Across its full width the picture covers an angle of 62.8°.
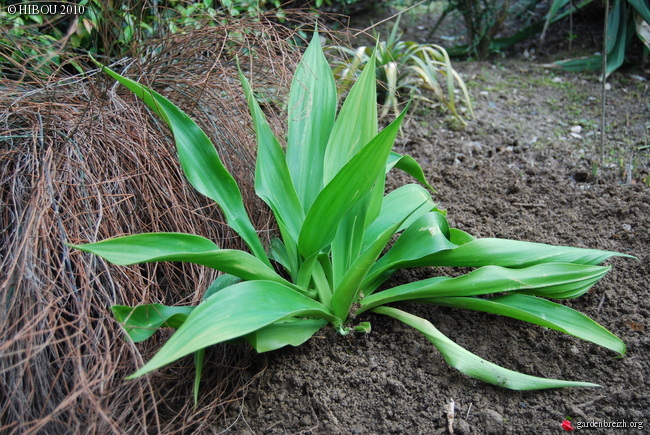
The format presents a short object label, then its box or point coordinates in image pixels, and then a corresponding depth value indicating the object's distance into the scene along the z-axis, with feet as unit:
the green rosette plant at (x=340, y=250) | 4.29
